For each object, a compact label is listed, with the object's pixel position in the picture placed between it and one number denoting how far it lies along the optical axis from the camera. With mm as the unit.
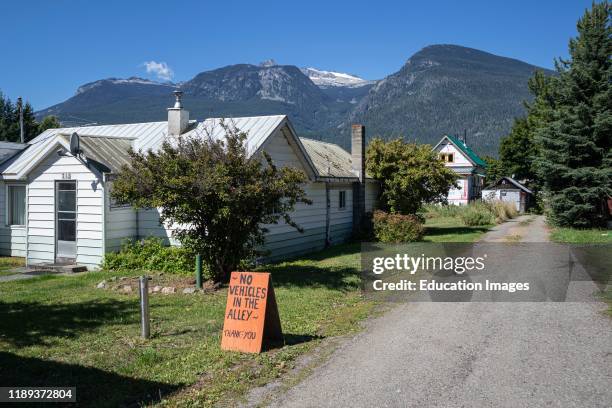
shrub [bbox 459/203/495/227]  32219
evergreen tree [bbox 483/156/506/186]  63412
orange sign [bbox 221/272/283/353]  7758
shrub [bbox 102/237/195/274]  14992
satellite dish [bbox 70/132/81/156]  15586
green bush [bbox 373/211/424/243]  23438
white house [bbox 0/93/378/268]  15945
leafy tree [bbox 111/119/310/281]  11828
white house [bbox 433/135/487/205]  61344
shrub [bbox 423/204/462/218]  40094
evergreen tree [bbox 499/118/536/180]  55938
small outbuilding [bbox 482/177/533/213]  53844
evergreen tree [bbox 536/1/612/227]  27516
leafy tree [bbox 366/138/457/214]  25781
